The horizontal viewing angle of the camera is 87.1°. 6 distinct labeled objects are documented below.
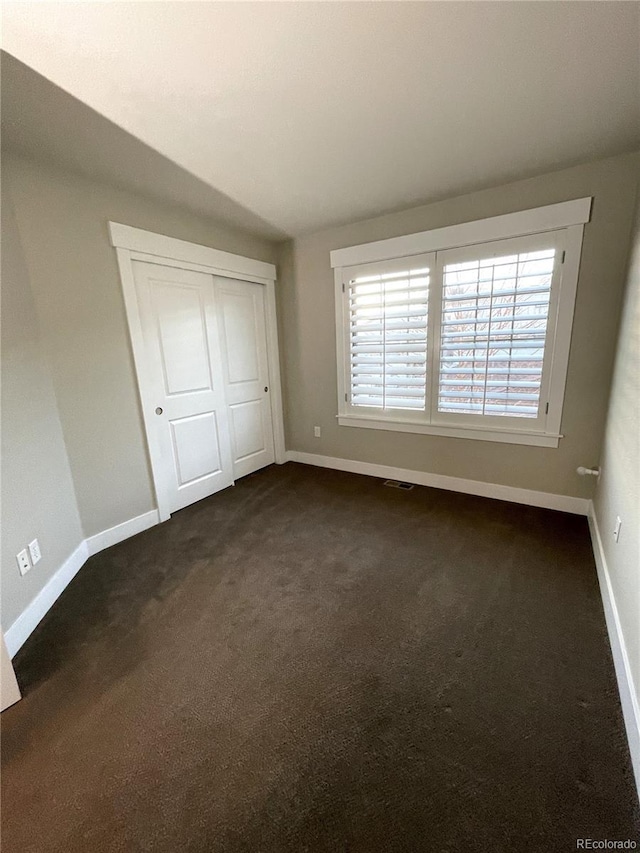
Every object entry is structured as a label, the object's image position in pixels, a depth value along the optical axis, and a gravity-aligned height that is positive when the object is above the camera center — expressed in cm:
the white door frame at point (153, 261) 237 +71
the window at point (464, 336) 245 +4
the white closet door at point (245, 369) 327 -21
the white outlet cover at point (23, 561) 168 -100
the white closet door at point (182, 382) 261 -25
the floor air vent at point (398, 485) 320 -134
